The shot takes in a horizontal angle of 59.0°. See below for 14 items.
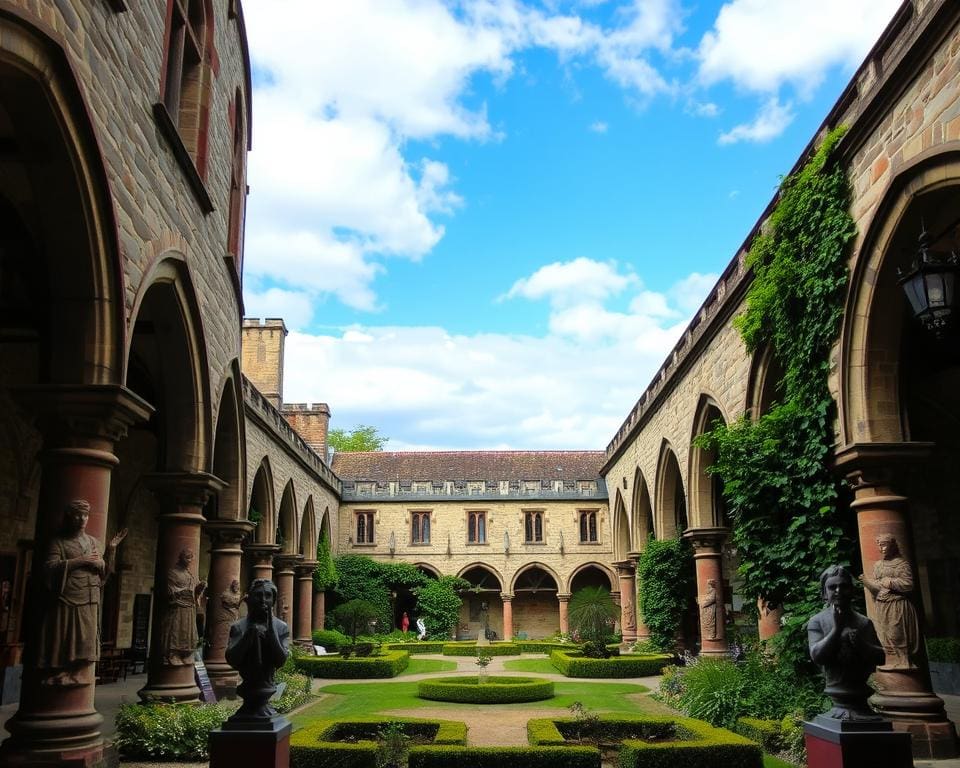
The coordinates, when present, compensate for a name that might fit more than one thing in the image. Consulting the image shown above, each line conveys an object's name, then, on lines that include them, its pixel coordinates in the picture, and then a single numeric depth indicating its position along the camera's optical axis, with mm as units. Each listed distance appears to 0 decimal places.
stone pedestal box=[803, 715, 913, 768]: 6250
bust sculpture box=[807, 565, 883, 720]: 6562
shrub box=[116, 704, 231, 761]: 9047
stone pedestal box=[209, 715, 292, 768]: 6375
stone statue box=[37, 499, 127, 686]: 6426
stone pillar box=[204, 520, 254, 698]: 13500
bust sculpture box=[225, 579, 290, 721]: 6688
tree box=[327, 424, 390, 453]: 57750
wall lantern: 6621
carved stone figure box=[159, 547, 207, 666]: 10391
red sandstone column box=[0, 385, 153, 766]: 6340
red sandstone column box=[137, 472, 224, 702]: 10398
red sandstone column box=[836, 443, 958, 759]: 8297
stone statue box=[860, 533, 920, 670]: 8430
